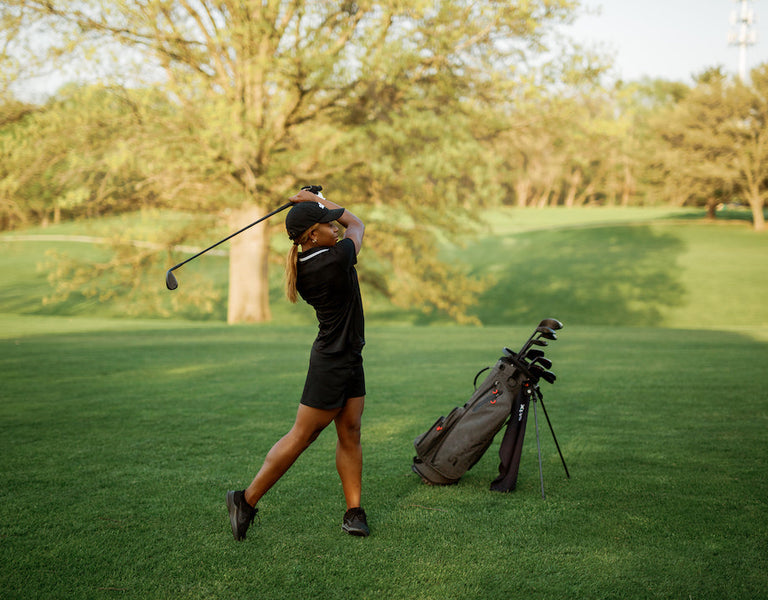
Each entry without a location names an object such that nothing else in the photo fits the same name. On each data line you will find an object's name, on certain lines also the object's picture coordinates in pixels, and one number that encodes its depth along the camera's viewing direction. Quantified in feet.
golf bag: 16.29
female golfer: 13.25
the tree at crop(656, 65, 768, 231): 130.93
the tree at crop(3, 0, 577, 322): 55.57
